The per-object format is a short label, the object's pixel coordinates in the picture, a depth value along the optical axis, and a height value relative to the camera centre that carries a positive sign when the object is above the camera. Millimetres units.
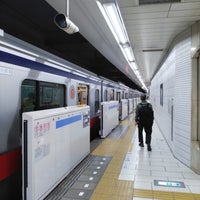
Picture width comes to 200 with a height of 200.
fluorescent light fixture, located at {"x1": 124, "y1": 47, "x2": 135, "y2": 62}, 6109 +1370
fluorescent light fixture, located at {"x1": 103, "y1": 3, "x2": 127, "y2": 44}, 3155 +1305
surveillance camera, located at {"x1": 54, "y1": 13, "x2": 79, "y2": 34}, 2401 +837
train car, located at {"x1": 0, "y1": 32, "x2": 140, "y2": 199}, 2455 +90
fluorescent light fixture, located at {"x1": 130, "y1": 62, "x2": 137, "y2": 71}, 9086 +1438
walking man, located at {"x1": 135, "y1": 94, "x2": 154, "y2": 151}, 5492 -486
